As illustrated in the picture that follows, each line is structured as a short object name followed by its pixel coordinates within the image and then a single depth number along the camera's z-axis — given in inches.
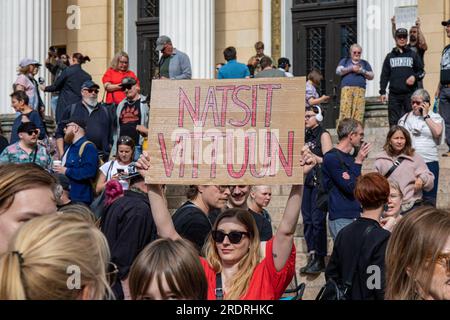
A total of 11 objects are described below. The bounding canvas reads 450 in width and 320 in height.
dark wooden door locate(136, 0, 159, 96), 829.2
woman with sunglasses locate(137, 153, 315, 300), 204.1
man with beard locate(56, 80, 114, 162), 546.3
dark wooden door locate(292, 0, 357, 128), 738.7
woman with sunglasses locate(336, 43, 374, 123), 568.1
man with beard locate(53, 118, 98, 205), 440.5
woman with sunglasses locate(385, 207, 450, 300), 150.9
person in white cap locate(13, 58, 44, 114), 606.9
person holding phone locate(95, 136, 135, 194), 412.2
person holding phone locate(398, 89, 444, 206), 428.5
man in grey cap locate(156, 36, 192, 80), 594.9
